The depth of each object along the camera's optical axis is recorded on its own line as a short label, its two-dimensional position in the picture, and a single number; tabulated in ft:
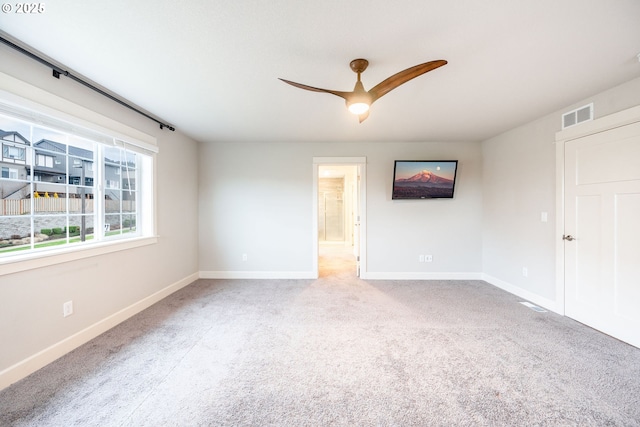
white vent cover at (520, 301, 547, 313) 9.93
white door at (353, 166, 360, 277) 14.68
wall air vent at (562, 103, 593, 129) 8.59
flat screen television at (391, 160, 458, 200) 13.64
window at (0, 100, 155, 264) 6.10
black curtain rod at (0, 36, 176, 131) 5.60
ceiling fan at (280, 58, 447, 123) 5.98
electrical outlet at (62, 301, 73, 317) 7.00
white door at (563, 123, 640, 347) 7.52
